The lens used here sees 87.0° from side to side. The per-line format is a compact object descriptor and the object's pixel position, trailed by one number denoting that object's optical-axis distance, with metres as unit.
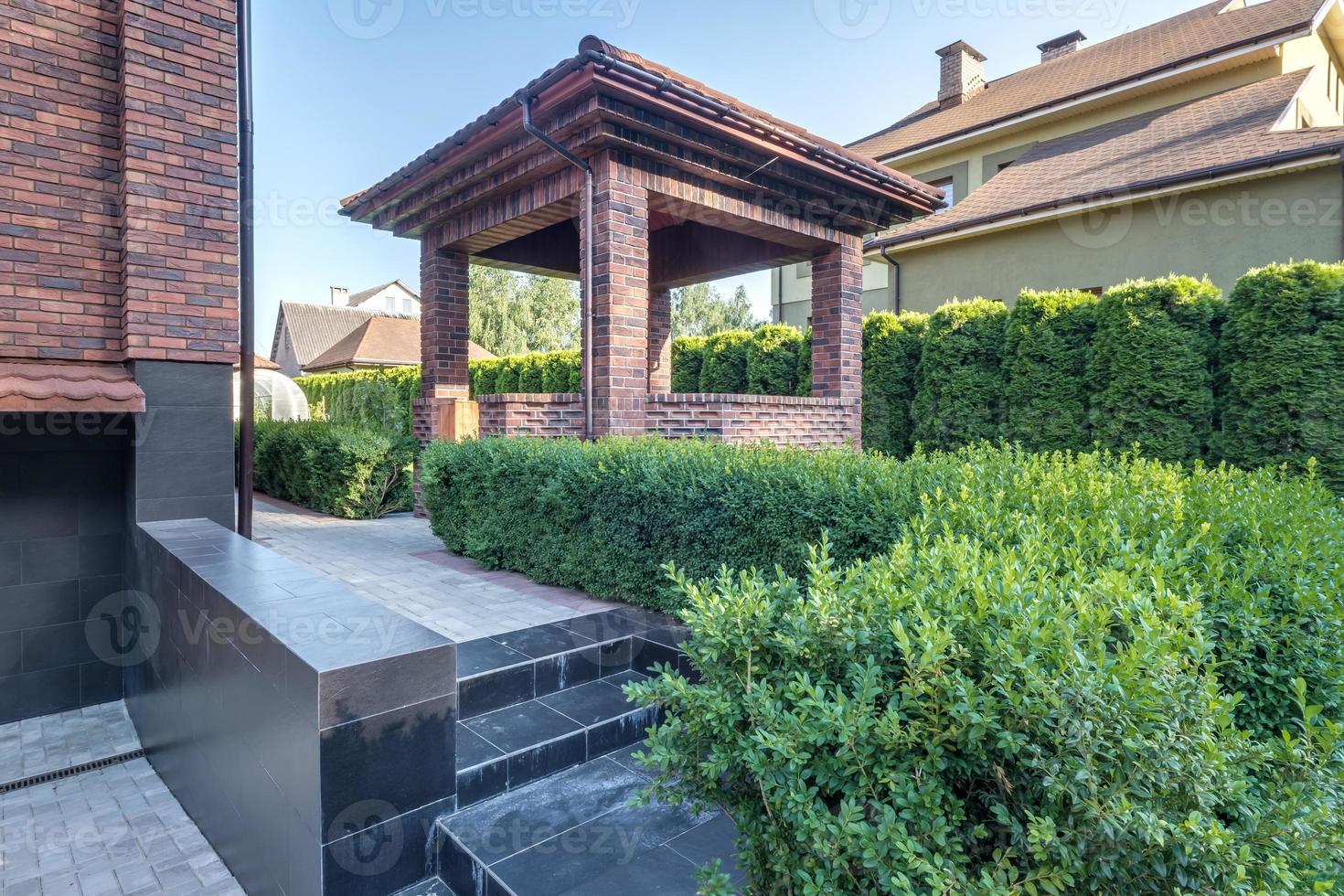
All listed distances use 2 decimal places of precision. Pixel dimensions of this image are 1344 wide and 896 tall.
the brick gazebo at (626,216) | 5.40
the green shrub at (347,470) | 8.18
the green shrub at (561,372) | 13.64
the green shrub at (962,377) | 7.86
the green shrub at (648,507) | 3.12
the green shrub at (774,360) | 10.38
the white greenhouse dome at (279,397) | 17.88
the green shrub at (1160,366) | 6.40
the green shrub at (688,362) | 11.94
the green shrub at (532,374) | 14.62
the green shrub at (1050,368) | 7.17
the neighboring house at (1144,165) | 8.80
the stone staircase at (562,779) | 2.05
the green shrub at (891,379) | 8.66
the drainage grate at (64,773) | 3.41
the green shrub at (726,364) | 11.09
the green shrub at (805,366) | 9.98
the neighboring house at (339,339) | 26.52
